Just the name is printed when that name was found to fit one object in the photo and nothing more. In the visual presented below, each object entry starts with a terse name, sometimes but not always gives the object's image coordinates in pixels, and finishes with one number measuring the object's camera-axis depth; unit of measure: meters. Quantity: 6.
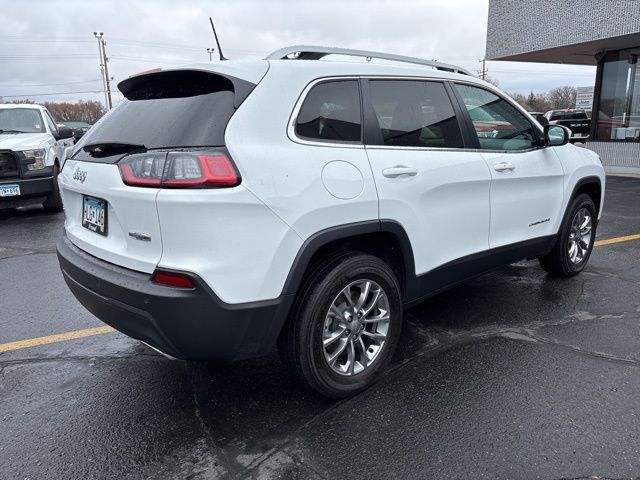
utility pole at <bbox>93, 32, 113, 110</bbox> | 57.62
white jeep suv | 2.28
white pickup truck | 8.12
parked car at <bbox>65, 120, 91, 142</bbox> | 26.44
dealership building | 12.65
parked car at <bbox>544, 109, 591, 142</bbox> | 24.89
